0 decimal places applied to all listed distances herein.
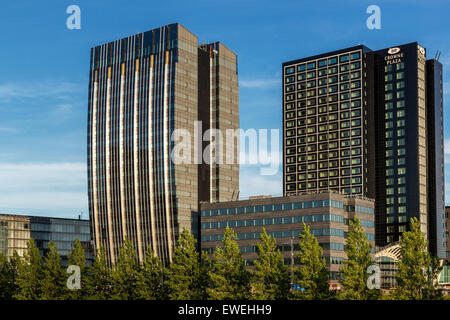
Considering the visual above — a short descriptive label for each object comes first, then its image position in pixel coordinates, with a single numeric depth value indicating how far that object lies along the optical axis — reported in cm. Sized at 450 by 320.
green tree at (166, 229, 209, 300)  13625
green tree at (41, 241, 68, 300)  14962
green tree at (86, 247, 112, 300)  14784
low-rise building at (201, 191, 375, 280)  19750
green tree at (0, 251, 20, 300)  15988
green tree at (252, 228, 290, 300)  12712
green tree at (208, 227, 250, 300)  13200
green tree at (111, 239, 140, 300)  14488
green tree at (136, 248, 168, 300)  14227
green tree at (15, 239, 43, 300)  15112
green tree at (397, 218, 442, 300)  12362
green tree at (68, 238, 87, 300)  14650
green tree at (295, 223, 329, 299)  12419
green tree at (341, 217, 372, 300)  12462
